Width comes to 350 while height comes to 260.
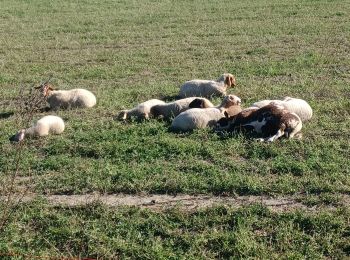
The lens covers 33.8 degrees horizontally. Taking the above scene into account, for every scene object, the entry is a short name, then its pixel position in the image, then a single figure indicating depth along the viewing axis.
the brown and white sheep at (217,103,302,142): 8.66
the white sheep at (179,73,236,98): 11.44
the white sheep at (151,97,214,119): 10.02
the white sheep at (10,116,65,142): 9.00
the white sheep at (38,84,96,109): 10.94
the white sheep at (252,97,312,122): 9.46
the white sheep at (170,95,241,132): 9.23
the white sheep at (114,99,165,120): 9.97
